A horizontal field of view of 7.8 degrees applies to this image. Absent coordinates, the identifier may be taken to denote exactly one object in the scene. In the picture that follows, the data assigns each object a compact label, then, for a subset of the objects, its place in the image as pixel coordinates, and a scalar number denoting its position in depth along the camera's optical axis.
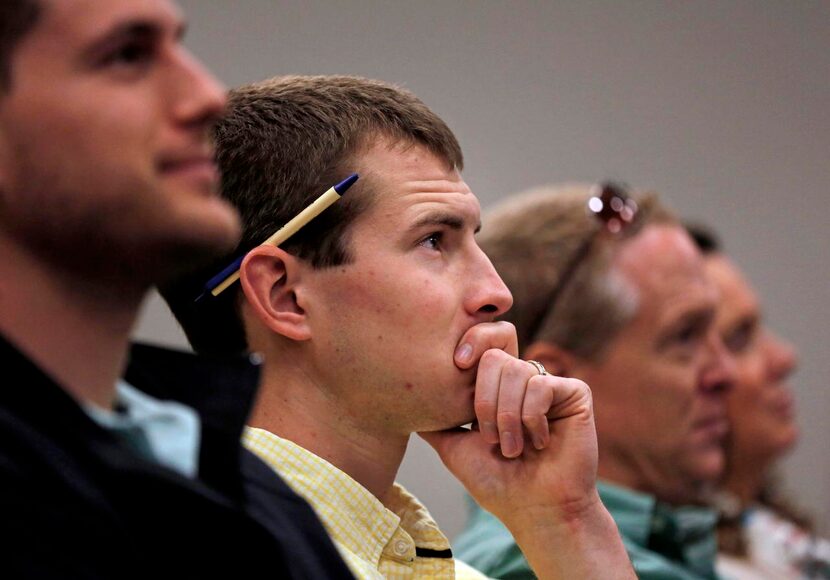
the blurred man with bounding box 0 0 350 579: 3.63
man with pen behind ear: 3.93
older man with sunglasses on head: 4.48
